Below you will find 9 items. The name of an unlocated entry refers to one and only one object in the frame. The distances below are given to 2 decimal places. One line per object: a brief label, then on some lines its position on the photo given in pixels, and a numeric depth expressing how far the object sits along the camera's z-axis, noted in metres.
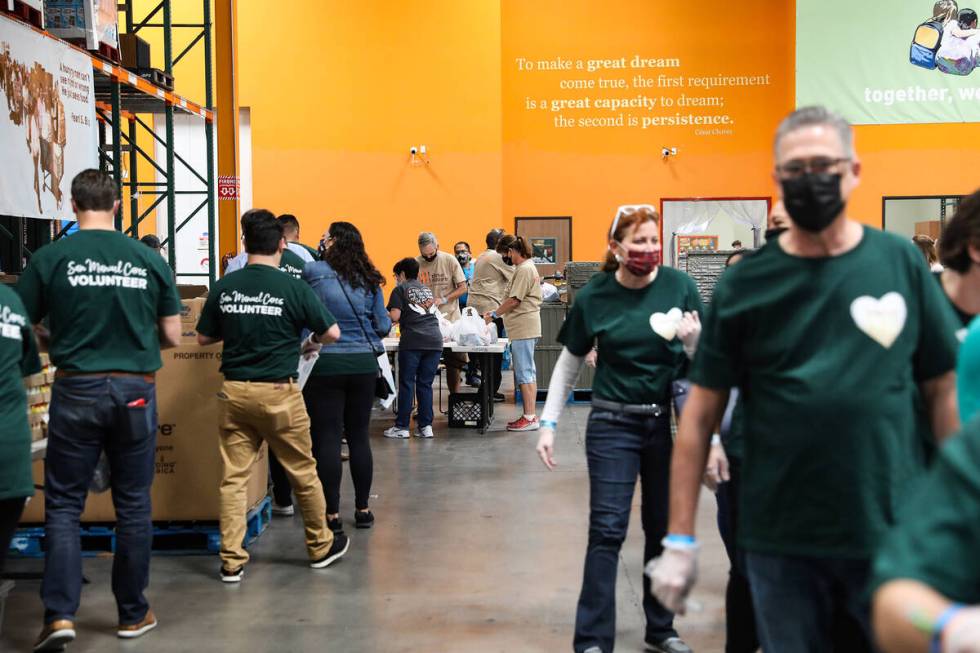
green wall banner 16.22
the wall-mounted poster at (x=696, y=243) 17.67
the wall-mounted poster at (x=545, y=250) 17.97
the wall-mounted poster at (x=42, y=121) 7.21
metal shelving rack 9.35
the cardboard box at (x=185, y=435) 5.38
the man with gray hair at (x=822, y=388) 2.00
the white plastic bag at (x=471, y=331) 9.47
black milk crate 9.75
